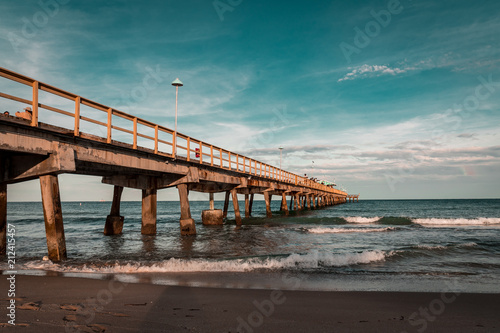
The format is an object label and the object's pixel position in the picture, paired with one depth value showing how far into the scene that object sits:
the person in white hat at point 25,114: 8.59
